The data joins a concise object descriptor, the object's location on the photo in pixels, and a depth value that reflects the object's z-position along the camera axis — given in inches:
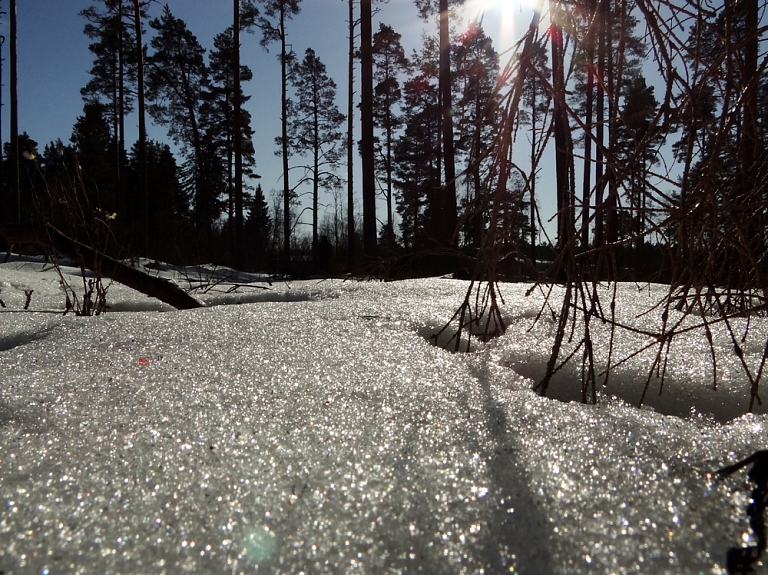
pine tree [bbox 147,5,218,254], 607.8
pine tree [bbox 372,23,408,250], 626.2
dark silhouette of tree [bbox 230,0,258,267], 461.1
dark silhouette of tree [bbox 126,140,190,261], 926.4
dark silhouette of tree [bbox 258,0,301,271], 568.0
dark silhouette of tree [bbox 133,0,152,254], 435.5
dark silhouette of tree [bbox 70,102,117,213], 815.1
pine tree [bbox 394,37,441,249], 665.6
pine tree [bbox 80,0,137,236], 477.8
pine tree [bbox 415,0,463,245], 291.1
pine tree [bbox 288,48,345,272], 696.4
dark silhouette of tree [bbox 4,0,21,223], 406.3
